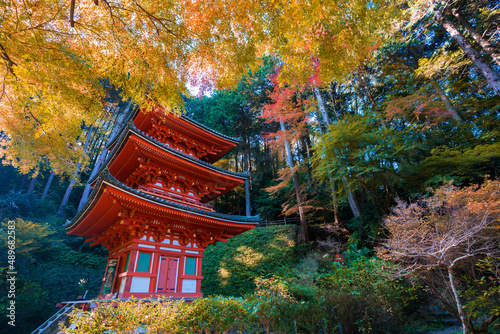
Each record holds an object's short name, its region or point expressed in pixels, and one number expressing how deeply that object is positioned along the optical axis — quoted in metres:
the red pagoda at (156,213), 5.59
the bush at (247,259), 11.30
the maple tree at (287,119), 12.98
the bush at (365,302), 5.71
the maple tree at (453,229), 4.44
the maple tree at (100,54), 2.96
